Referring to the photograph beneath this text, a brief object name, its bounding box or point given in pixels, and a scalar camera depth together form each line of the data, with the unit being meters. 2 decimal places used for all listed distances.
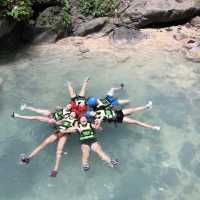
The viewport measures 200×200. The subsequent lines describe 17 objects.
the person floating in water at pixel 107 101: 6.21
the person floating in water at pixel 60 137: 5.70
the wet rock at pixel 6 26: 7.11
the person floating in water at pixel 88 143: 5.66
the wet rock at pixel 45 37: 7.82
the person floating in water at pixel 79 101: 6.14
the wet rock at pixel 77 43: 7.75
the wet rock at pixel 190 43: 7.58
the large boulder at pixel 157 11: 7.96
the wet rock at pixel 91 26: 7.93
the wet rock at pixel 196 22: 8.12
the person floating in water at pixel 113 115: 6.06
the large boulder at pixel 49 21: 7.84
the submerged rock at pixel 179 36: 7.83
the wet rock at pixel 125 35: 7.81
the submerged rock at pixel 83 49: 7.57
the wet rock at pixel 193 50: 7.37
